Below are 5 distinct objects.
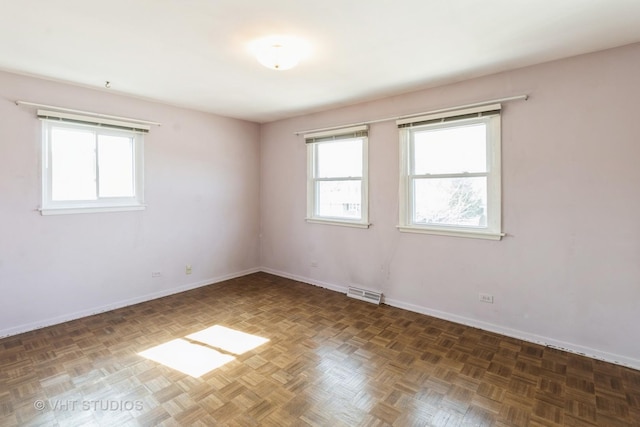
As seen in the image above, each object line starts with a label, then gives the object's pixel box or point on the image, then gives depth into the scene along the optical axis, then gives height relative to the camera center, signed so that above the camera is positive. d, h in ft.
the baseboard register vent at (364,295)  13.10 -3.67
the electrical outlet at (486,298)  10.51 -2.98
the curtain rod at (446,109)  9.74 +3.54
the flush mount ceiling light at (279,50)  7.97 +4.24
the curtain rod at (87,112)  10.29 +3.51
